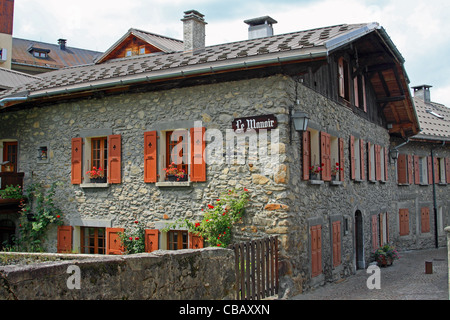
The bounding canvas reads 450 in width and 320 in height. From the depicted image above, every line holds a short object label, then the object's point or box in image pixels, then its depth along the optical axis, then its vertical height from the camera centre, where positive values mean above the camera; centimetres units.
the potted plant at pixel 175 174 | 928 +39
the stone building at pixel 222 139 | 834 +114
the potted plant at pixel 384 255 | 1314 -180
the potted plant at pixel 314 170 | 940 +45
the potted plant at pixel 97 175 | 1022 +41
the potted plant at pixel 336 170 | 1073 +52
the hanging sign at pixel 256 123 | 828 +126
